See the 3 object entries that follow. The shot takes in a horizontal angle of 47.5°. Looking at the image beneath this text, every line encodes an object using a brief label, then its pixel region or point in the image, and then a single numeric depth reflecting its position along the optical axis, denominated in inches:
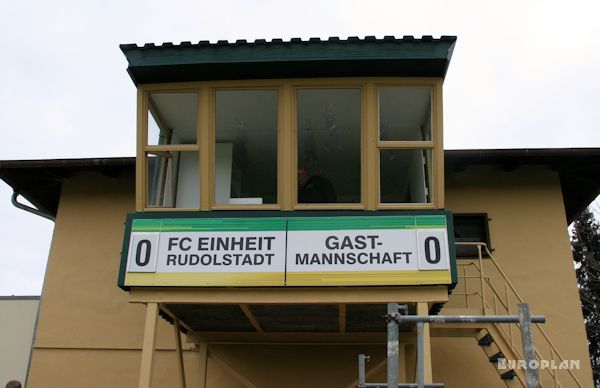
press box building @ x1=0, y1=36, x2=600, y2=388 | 359.3
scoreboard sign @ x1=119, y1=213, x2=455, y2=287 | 355.3
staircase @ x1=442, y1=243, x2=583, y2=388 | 409.4
